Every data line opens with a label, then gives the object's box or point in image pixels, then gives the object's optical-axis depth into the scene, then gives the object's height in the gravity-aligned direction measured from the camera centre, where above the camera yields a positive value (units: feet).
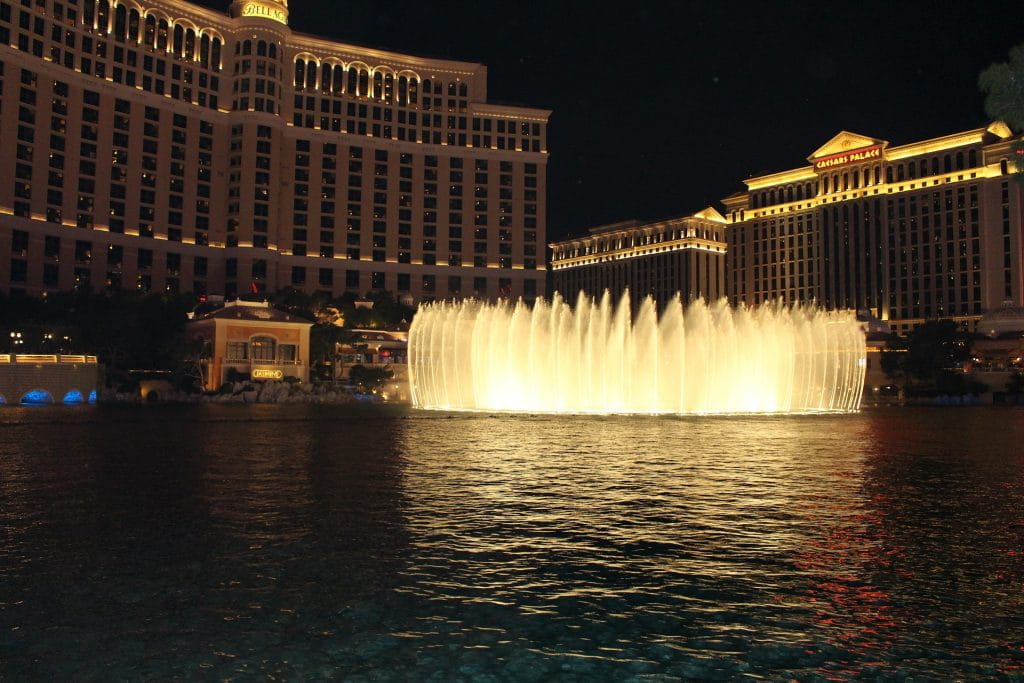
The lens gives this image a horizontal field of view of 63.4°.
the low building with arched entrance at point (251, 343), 295.69 +10.81
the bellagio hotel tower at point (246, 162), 364.17 +108.84
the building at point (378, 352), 334.60 +9.12
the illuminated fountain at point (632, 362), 164.04 +3.07
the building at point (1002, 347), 334.44 +13.98
